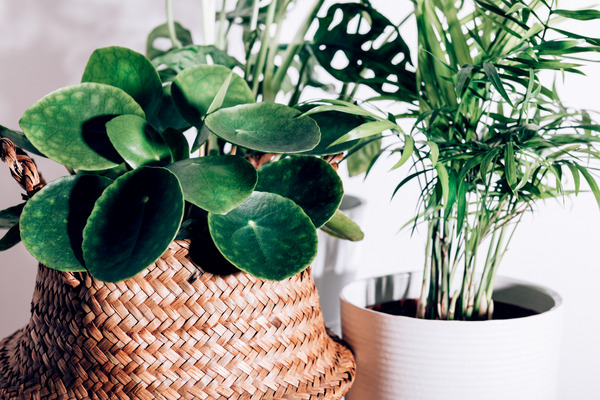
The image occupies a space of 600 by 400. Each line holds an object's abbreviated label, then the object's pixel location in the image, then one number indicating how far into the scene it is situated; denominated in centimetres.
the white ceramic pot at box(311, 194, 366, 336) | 103
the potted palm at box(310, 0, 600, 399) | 65
